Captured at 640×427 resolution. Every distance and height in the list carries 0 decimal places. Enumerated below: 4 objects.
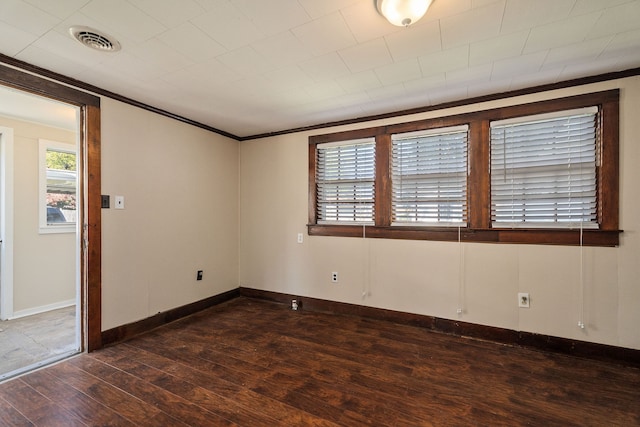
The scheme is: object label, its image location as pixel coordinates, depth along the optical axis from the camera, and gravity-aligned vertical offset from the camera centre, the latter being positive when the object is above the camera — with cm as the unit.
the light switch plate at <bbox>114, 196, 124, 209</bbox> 276 +10
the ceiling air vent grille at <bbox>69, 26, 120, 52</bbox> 177 +113
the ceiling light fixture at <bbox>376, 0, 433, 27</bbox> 150 +110
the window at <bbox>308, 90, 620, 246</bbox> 245 +37
